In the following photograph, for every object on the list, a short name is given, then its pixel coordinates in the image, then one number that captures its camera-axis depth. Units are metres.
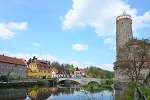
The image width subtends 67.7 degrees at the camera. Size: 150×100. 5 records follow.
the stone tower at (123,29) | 28.65
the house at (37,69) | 39.95
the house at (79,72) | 65.31
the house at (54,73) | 48.31
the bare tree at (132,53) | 15.75
